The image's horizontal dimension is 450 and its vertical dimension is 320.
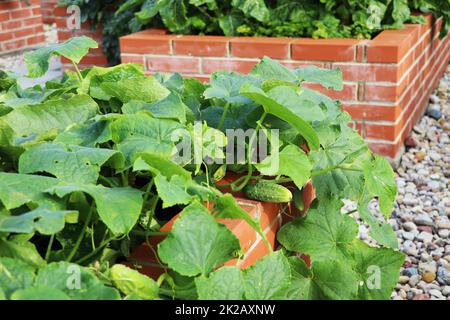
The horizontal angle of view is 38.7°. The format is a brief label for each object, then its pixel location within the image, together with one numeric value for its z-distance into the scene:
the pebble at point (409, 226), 2.51
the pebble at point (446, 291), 2.08
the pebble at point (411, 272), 2.21
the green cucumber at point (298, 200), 1.41
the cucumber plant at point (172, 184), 0.91
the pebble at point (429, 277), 2.18
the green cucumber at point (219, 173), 1.27
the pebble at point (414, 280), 2.17
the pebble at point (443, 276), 2.16
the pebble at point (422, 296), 2.07
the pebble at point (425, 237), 2.43
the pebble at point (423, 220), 2.54
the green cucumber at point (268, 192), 1.26
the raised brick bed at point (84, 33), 4.30
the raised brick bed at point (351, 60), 2.89
